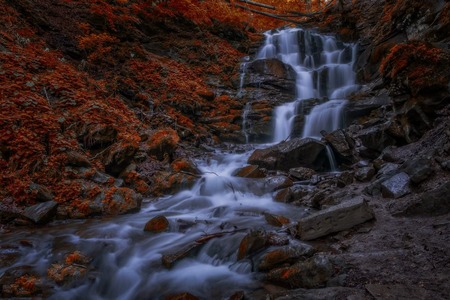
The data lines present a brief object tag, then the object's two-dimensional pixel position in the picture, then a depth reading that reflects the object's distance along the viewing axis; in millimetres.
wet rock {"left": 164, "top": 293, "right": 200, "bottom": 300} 3263
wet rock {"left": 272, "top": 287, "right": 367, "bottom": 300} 2645
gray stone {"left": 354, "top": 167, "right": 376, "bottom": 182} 6234
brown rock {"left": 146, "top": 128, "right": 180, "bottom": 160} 8212
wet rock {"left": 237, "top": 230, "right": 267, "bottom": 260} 4008
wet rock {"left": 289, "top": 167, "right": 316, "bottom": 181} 7625
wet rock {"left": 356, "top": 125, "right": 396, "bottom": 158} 7504
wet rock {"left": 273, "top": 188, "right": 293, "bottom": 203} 6578
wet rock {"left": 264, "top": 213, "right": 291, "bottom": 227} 5152
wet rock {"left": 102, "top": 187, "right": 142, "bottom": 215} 6082
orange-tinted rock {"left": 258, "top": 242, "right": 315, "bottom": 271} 3611
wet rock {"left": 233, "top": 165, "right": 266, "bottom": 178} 8078
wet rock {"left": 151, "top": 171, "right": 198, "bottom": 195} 7289
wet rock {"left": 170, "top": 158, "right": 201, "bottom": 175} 7941
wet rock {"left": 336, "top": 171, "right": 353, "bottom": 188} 6367
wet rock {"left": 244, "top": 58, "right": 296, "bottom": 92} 14148
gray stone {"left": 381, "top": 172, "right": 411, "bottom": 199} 4773
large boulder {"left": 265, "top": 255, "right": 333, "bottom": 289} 3072
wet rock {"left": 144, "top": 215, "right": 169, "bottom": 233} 5367
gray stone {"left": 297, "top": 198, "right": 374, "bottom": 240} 4203
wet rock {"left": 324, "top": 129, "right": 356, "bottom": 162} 8180
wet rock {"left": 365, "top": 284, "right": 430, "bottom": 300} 2420
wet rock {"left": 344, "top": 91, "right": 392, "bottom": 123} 10230
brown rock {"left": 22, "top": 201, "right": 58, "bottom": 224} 5250
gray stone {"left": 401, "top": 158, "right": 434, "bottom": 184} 4617
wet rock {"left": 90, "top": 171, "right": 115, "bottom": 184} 6548
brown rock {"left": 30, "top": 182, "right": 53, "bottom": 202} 5642
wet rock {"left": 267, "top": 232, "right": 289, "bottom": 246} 4035
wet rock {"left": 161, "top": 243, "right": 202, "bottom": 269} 4281
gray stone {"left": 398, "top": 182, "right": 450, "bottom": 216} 3822
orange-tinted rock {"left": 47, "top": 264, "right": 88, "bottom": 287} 3748
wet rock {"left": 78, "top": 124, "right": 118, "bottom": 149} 7328
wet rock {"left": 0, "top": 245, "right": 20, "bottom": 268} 4074
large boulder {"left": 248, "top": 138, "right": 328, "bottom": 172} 8305
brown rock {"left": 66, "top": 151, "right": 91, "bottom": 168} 6521
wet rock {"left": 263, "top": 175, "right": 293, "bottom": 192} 7242
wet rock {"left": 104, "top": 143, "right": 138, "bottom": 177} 7184
